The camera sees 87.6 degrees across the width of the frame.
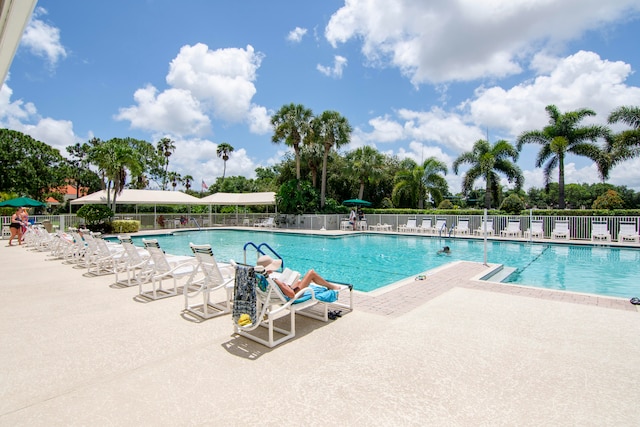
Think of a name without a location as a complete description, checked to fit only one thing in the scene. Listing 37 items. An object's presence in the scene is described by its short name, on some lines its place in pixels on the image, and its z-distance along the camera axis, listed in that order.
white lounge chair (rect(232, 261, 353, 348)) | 3.68
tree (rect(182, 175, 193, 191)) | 53.86
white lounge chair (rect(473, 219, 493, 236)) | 17.64
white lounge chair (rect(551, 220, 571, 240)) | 15.34
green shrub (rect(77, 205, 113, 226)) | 19.61
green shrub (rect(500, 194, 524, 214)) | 22.35
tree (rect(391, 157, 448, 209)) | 26.36
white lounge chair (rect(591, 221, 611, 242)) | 14.38
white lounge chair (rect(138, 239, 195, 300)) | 5.57
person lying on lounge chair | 3.90
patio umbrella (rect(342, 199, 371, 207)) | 22.77
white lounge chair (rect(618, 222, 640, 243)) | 14.05
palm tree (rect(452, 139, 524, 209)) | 22.98
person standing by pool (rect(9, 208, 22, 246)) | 13.92
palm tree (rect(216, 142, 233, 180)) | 52.59
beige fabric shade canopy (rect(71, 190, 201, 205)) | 22.83
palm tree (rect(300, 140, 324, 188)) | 25.84
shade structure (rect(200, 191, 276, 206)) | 27.45
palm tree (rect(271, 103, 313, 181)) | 24.34
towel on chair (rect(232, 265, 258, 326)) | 3.69
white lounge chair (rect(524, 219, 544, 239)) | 15.95
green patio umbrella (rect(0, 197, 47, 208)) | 17.38
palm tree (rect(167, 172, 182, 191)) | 50.01
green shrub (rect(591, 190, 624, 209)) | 21.67
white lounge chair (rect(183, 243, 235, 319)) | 4.71
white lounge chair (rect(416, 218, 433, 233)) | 19.05
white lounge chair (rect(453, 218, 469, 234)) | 18.03
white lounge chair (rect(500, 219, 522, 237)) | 16.61
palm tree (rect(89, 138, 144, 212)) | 20.53
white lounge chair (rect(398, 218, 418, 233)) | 19.86
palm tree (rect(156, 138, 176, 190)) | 48.12
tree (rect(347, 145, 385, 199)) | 26.05
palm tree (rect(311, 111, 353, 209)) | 23.98
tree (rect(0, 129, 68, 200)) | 29.34
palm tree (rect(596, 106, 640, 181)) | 17.09
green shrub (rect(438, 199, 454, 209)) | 27.46
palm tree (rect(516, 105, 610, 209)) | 19.48
